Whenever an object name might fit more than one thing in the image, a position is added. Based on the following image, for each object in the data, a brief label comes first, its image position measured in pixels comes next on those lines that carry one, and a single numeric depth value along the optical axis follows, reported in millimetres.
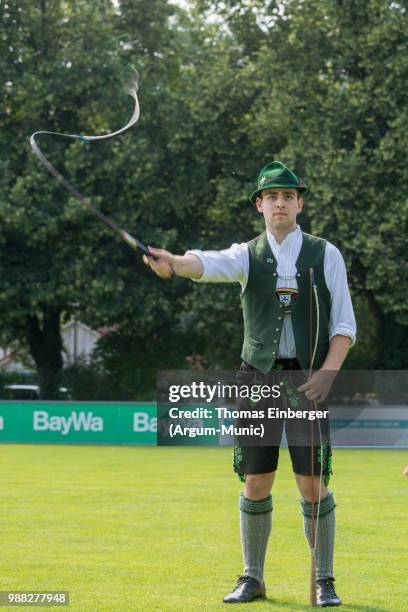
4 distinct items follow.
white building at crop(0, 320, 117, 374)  37094
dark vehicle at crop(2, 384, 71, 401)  35406
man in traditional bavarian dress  6363
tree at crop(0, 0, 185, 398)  30469
